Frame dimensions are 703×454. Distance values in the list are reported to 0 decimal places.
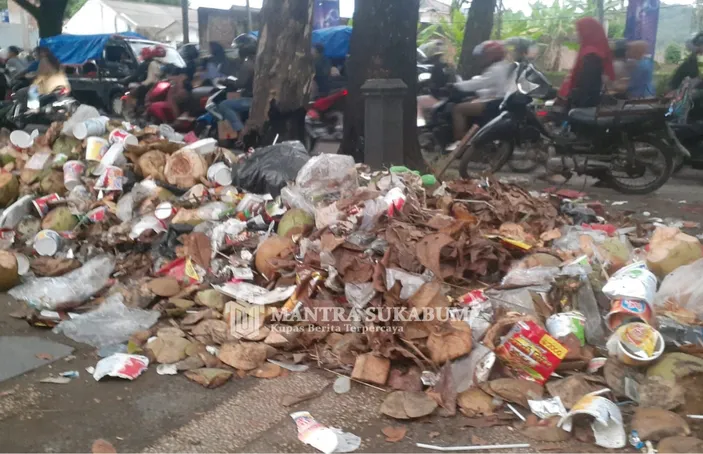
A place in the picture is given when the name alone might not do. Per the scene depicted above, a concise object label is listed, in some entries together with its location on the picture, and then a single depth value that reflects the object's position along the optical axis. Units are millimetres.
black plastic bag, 4875
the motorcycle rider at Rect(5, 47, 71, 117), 9187
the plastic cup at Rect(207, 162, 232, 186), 5066
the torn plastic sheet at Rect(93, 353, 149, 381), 3012
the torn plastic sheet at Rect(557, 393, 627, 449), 2467
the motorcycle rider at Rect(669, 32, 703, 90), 7602
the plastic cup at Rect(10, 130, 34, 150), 6066
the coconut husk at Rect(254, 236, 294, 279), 3865
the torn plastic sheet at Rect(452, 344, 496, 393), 2885
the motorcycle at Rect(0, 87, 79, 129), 8297
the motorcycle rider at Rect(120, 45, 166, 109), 10930
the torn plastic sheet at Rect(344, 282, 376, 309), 3293
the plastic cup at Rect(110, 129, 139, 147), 5484
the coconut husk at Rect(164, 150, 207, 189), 5059
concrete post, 5602
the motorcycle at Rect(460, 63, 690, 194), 6348
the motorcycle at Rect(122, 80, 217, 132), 9156
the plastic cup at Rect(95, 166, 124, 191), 5031
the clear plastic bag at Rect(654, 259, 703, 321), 3240
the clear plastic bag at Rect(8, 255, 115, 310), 3893
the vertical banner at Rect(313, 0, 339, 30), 19016
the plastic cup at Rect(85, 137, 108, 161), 5449
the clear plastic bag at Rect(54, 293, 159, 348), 3445
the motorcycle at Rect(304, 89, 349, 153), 8742
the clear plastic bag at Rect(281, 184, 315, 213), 4383
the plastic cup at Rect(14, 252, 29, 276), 4332
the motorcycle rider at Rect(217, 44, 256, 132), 7832
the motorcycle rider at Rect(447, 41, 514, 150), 7324
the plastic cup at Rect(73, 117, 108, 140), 5730
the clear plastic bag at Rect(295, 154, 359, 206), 4570
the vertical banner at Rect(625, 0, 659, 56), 11234
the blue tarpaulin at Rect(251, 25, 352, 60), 12711
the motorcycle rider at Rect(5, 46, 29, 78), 12844
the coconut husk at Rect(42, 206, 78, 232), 4898
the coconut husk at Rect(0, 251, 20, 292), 4094
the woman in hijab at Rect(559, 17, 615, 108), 6961
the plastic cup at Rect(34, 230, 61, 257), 4602
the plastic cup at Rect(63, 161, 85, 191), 5285
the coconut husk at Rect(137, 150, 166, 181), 5176
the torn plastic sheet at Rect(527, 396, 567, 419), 2656
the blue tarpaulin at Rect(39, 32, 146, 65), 16844
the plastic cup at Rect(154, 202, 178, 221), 4664
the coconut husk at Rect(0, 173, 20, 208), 5441
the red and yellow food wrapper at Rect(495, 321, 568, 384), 2816
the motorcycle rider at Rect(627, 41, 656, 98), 7422
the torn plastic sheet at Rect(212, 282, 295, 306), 3512
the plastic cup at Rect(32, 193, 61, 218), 5082
